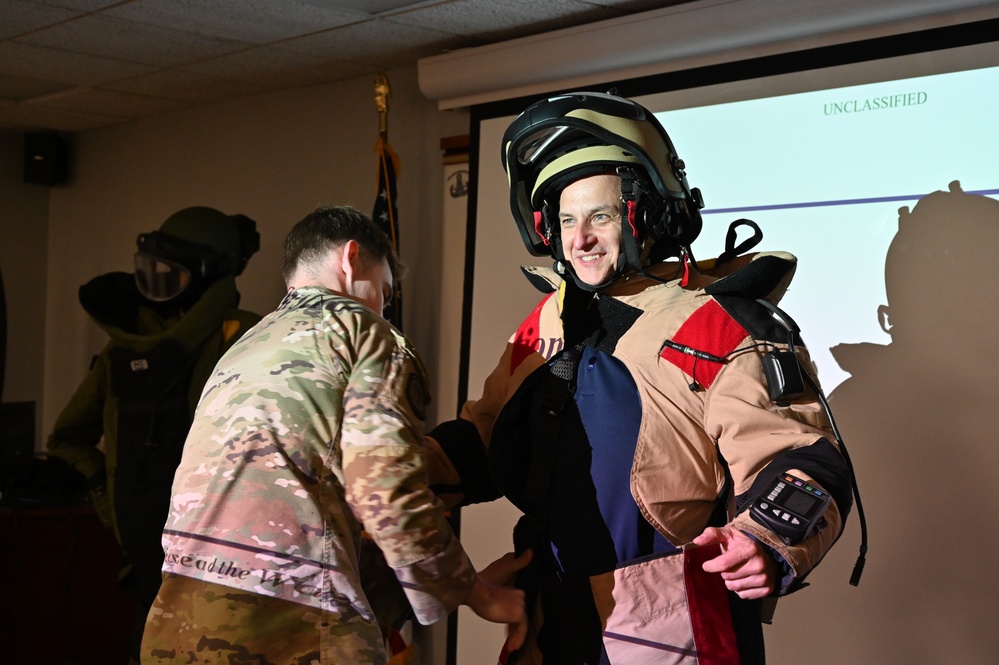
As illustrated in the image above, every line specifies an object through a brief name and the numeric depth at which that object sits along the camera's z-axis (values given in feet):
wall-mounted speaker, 19.03
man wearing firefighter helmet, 5.33
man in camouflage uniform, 5.43
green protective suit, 11.03
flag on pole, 12.67
